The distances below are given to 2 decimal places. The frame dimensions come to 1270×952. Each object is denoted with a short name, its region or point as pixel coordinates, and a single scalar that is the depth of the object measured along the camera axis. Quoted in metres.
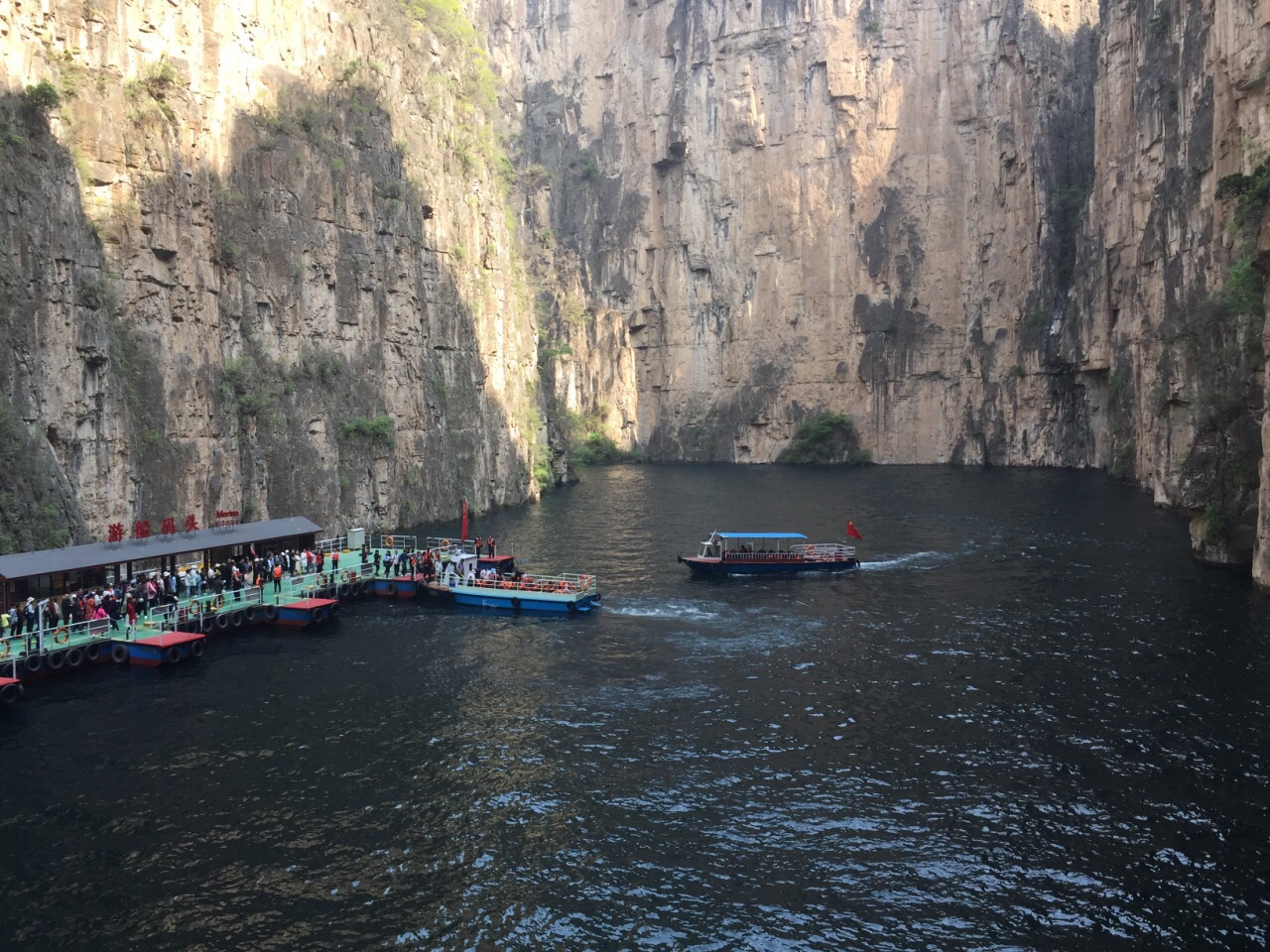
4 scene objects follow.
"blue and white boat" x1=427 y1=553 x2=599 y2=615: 41.91
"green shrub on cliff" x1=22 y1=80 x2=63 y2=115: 40.28
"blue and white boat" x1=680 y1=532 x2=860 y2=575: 50.12
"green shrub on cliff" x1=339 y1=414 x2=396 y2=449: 59.31
